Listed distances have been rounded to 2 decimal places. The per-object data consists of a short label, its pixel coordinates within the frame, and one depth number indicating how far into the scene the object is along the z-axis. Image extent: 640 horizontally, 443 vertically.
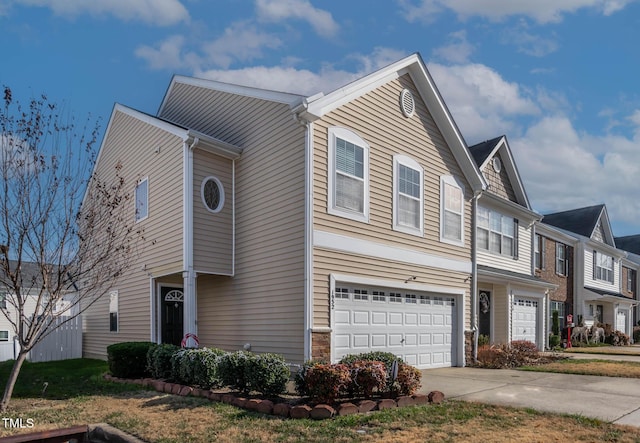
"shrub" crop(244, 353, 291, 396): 8.79
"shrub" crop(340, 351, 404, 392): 8.96
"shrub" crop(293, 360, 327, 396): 8.51
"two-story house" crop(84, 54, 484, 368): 11.38
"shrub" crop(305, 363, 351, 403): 8.09
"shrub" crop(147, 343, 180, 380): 10.93
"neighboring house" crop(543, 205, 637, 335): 28.83
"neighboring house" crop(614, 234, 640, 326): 37.56
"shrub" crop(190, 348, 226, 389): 9.49
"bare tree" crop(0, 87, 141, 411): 9.10
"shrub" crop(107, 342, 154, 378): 11.55
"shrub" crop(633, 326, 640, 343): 34.47
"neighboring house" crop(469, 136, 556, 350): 18.86
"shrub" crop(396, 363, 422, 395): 8.95
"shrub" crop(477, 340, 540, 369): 15.18
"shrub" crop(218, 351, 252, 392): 9.23
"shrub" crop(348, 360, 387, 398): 8.47
